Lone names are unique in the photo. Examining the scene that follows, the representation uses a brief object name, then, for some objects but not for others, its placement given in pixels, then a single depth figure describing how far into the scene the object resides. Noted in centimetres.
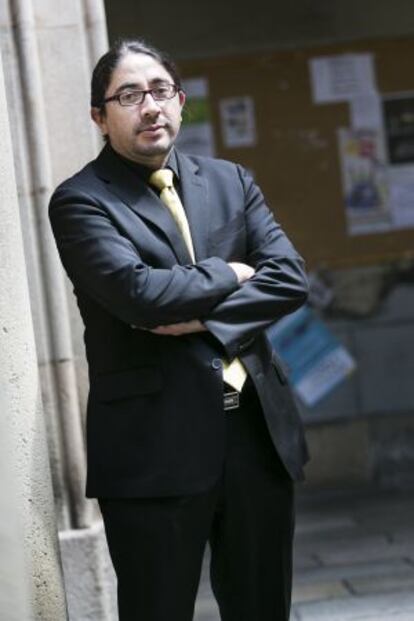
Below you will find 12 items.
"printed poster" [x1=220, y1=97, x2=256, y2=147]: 1149
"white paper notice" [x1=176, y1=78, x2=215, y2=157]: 1143
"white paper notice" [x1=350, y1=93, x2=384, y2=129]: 1154
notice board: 1149
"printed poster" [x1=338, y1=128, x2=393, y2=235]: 1160
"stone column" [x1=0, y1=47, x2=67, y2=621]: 573
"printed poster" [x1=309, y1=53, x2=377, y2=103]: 1149
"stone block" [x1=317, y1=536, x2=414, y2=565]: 943
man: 555
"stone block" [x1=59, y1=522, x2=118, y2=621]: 756
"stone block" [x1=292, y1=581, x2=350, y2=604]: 855
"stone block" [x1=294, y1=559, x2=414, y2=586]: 898
